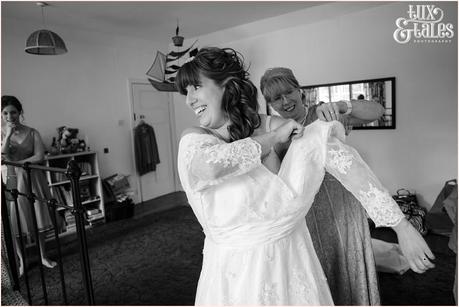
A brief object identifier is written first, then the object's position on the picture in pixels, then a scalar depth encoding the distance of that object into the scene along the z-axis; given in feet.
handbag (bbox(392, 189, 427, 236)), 12.64
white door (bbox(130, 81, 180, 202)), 19.54
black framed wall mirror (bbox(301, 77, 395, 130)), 14.21
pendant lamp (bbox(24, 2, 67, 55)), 11.50
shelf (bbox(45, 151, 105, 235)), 14.56
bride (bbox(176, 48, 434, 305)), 3.08
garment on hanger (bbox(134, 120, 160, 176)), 19.10
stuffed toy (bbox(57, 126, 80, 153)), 14.92
